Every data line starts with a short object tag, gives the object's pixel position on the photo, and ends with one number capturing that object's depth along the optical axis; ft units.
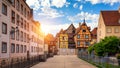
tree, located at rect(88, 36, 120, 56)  60.32
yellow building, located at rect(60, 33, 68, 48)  166.50
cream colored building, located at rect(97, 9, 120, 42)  95.80
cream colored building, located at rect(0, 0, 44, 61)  50.78
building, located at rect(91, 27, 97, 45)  159.16
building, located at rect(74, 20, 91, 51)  158.40
